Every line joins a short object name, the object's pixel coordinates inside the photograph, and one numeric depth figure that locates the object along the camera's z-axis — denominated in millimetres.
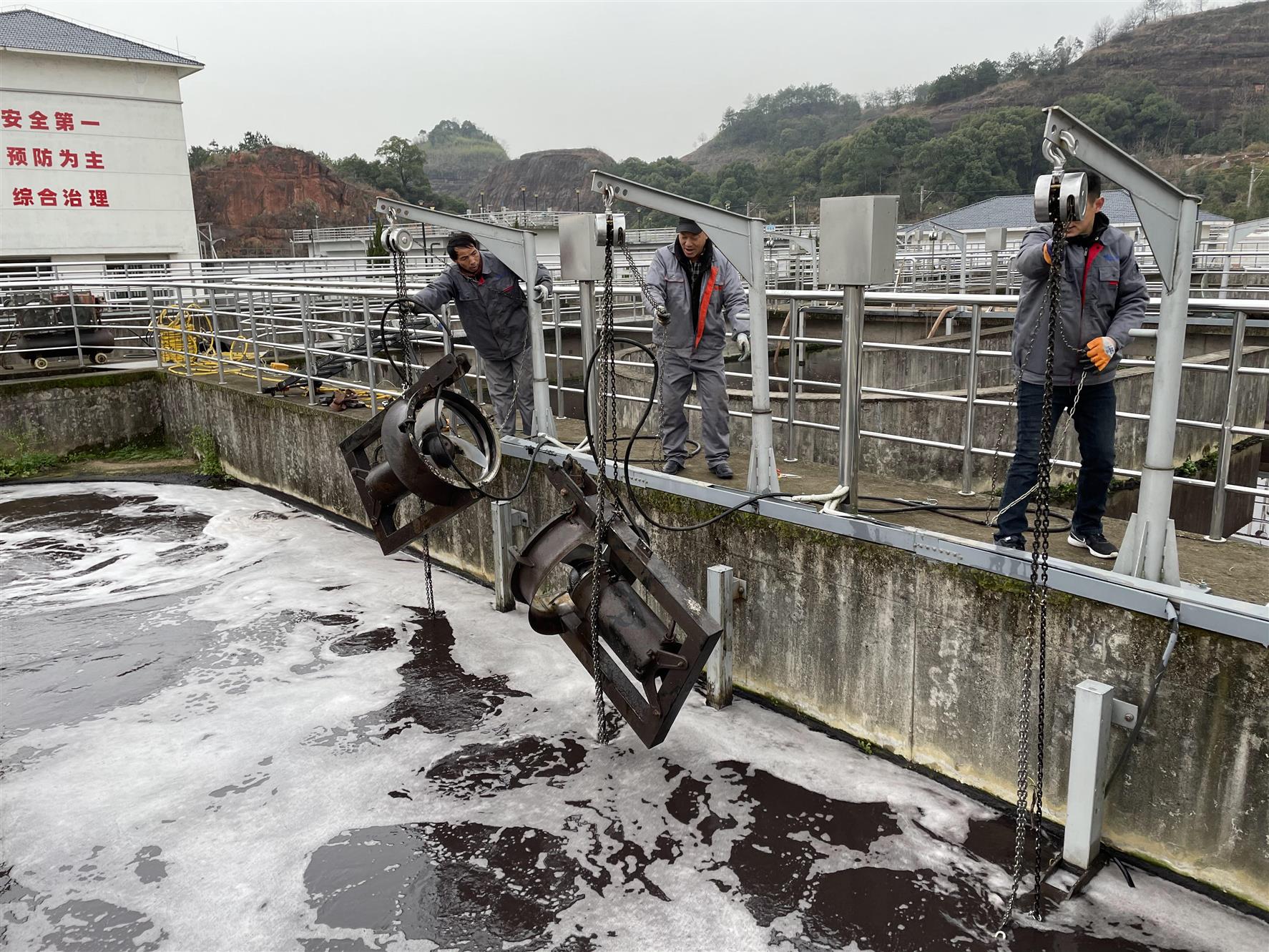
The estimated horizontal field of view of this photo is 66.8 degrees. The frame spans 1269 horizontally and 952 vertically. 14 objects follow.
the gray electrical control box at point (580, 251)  6176
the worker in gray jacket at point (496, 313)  6766
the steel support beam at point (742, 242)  4898
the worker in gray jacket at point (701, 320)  5863
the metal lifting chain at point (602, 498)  4477
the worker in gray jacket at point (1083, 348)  4047
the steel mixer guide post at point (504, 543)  7074
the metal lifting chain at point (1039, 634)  3521
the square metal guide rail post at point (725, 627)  5340
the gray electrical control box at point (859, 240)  4516
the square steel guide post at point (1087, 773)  3723
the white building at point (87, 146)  32281
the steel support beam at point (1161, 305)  3428
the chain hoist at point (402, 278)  6250
